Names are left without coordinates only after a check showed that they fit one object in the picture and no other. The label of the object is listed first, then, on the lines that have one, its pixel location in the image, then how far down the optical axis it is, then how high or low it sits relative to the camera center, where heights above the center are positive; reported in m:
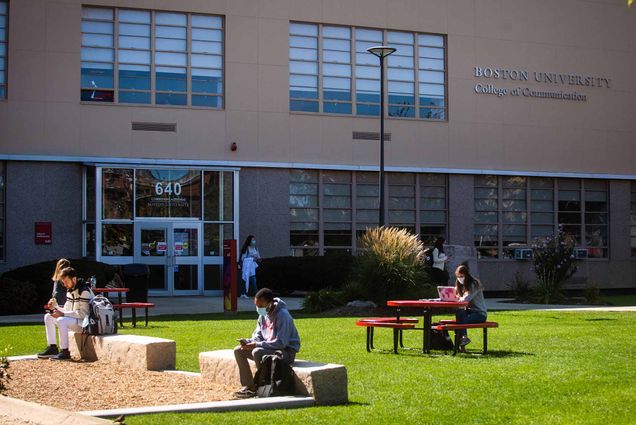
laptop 15.45 -0.80
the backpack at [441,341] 15.27 -1.48
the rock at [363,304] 23.78 -1.46
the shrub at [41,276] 25.83 -0.91
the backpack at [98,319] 14.62 -1.12
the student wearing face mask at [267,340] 10.77 -1.05
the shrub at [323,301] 24.38 -1.43
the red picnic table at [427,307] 14.67 -0.95
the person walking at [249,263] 31.47 -0.70
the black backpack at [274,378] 10.47 -1.39
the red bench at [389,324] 14.73 -1.20
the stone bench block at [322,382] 10.19 -1.39
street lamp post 30.36 +3.15
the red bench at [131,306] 19.80 -1.28
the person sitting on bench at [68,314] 14.76 -1.06
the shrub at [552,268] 29.12 -0.79
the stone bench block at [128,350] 13.02 -1.45
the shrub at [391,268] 23.59 -0.63
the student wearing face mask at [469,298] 15.38 -0.86
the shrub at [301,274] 32.56 -1.06
